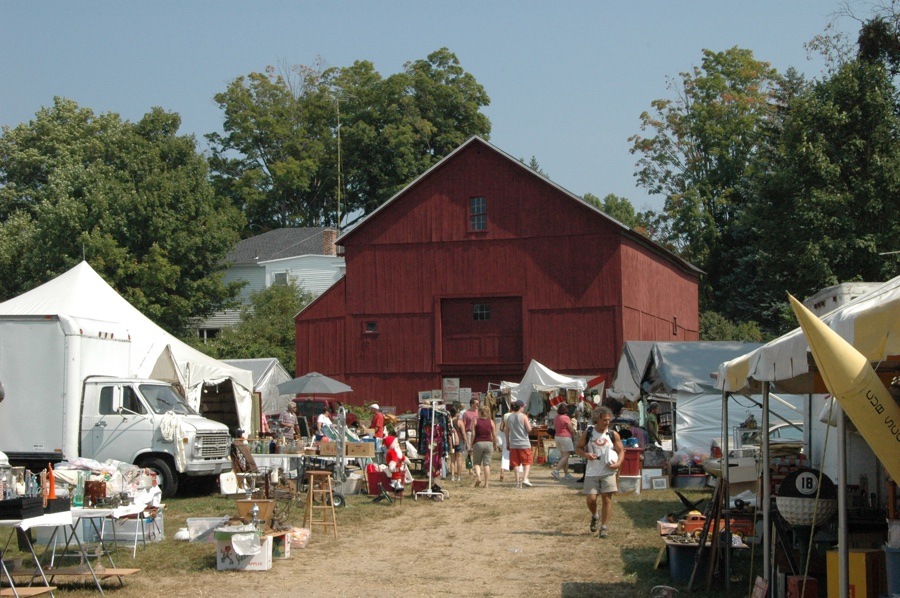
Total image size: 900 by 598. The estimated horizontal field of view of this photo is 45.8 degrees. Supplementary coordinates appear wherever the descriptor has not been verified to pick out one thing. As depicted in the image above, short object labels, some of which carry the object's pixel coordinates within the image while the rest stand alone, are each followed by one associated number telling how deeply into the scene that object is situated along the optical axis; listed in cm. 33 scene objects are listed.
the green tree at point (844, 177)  3350
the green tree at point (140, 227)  4681
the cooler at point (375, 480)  1884
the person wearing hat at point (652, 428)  2430
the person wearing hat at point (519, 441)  2025
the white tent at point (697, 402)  2266
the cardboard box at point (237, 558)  1187
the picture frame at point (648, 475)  2011
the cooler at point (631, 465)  1984
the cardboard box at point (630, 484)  1919
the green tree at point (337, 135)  6562
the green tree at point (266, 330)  4928
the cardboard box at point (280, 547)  1261
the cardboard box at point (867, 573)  715
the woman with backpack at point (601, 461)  1345
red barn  3791
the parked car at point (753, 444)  1617
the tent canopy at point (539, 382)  3244
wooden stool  1446
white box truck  1747
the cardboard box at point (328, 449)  1942
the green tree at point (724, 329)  4981
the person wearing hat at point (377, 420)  2280
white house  5931
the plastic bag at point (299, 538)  1331
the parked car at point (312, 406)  3628
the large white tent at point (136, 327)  2194
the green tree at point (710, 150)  5666
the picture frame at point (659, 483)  1859
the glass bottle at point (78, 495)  1126
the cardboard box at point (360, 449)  1912
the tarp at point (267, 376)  3859
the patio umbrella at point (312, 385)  2803
